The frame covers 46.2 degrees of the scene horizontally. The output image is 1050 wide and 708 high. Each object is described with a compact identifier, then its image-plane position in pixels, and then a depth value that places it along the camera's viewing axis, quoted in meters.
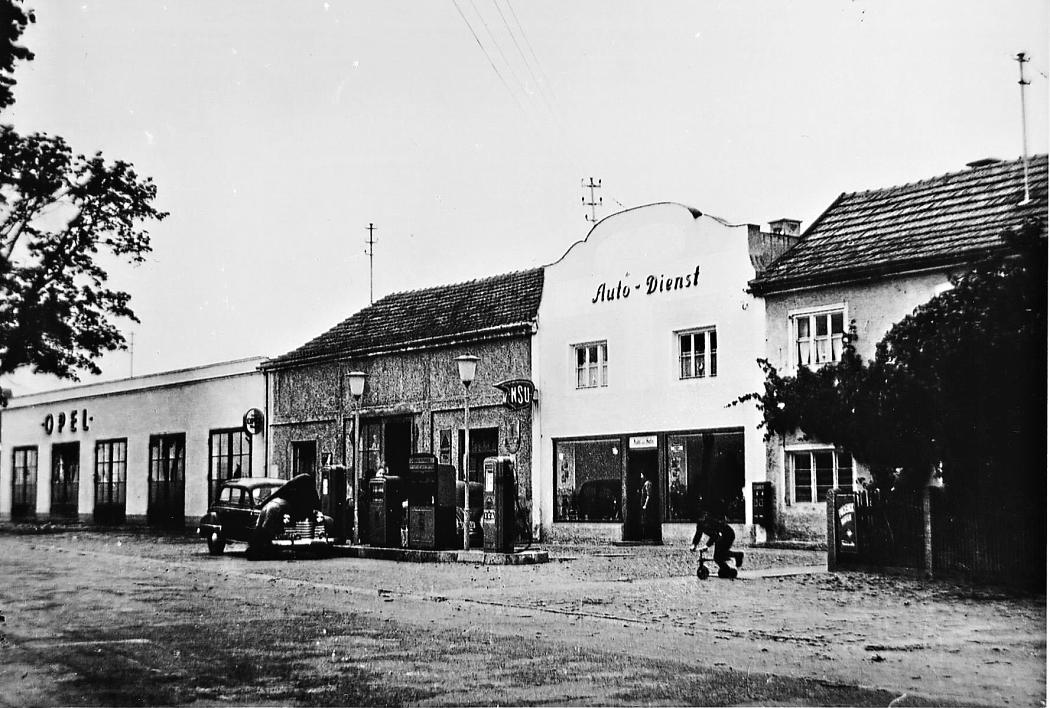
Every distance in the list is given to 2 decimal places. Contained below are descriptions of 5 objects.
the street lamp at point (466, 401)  20.72
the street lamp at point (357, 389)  23.79
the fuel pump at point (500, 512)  20.20
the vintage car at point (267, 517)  21.39
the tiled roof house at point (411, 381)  26.89
